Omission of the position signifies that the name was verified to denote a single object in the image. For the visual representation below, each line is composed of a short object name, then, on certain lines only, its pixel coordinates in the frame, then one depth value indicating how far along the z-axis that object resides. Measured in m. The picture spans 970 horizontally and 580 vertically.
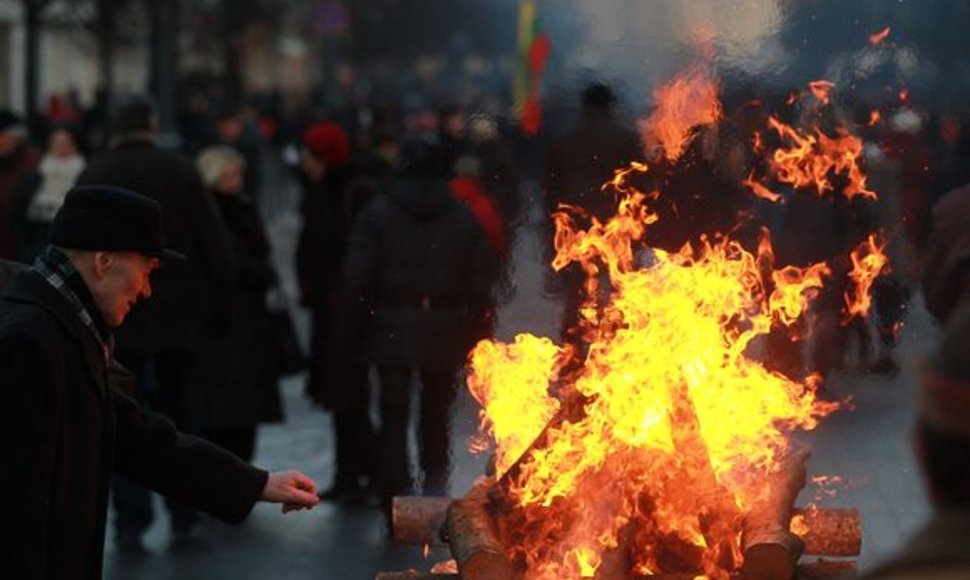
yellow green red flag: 11.68
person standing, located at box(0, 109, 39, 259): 13.12
